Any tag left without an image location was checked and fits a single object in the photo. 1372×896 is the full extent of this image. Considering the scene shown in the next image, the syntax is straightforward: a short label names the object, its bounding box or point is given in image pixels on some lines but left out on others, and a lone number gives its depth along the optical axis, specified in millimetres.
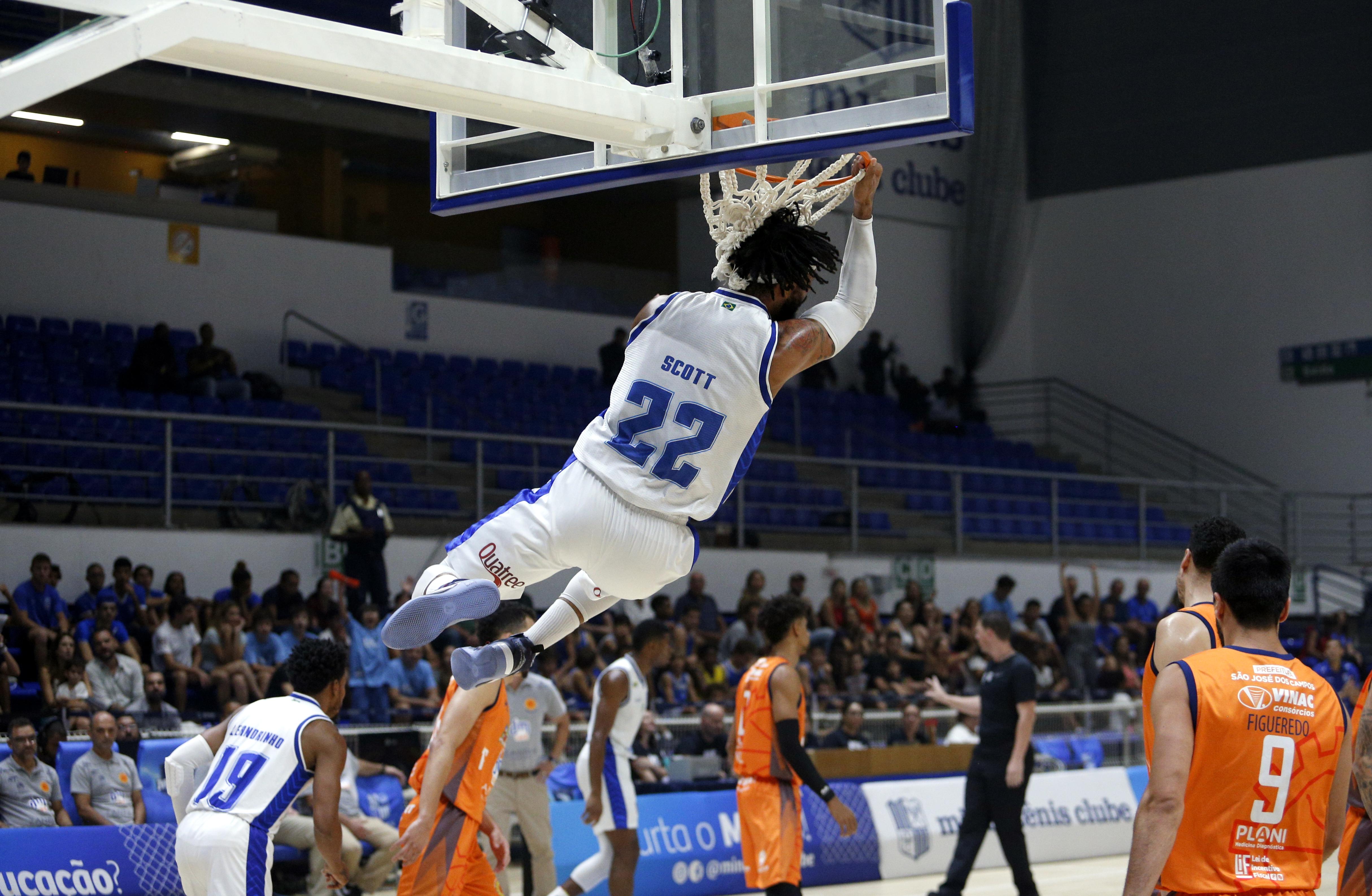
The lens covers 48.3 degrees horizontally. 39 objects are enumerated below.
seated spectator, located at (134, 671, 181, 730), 10451
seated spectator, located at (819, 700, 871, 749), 13297
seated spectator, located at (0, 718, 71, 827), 9234
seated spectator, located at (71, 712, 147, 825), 9570
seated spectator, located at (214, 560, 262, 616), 13055
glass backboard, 4582
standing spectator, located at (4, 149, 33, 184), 17750
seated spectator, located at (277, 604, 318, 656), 12516
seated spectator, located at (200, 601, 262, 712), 11766
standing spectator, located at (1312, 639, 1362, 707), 18109
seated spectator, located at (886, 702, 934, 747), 13742
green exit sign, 23750
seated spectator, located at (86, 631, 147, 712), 11055
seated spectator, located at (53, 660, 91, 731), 10398
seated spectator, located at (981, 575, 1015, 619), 18062
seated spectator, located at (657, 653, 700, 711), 13516
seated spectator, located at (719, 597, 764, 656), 15242
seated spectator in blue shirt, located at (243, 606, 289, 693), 12289
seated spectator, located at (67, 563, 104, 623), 12219
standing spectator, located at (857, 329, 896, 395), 24234
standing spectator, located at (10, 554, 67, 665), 11531
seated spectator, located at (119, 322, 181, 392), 16188
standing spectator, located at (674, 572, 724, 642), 15797
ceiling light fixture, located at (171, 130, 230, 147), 19797
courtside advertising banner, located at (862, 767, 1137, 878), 12469
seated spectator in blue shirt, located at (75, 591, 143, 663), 11383
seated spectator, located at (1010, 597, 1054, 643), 17625
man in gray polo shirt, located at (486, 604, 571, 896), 9484
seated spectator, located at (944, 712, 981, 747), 14070
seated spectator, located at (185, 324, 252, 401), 16375
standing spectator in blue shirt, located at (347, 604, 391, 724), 12484
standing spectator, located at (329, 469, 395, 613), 14070
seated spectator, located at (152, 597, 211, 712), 11781
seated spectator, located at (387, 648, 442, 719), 12531
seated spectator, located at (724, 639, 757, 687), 11102
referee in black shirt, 9469
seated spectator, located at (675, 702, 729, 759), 12492
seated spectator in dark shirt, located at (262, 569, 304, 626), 13062
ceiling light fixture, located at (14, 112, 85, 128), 18828
